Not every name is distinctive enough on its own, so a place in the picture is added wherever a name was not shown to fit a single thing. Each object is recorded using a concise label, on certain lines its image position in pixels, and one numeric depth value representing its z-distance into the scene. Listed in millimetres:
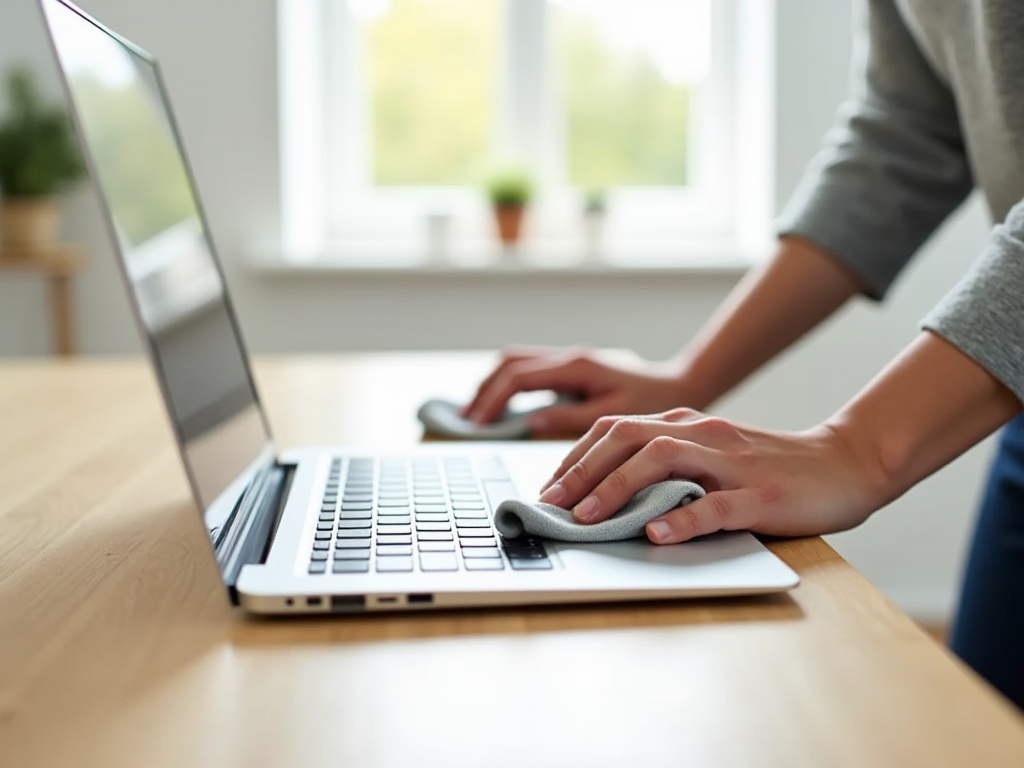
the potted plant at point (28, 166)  2283
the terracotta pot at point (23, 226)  2283
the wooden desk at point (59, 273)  2238
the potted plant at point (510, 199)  2490
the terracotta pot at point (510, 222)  2510
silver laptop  514
